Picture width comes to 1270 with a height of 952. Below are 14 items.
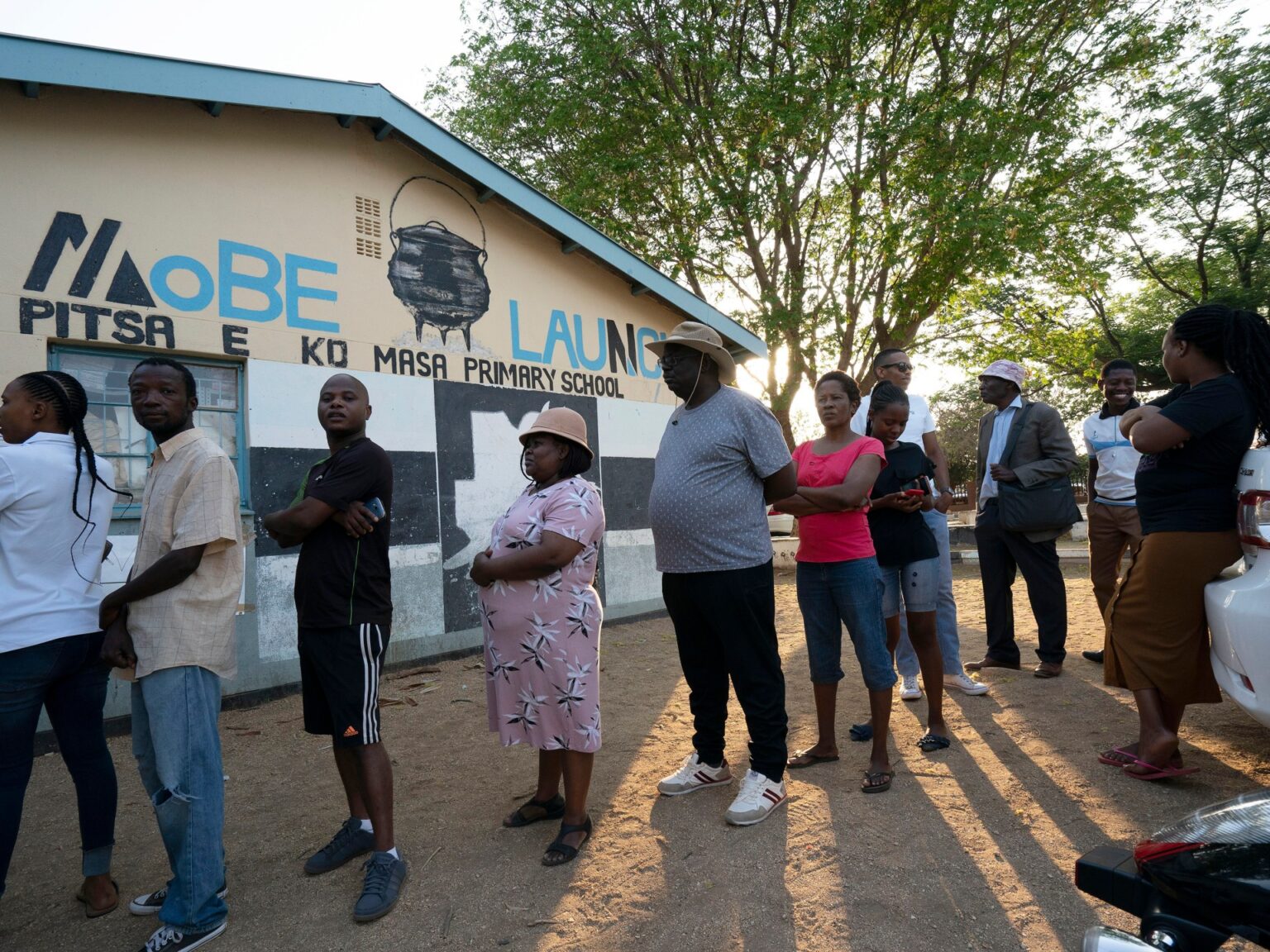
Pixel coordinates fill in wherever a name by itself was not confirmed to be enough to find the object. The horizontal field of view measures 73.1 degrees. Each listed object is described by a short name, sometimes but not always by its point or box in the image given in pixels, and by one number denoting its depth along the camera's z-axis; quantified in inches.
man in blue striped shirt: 235.6
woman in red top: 156.8
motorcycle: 53.3
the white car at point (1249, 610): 120.3
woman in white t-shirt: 113.0
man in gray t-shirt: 144.0
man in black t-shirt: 122.5
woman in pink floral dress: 132.9
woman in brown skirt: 137.6
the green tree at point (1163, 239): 603.2
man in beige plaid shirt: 111.0
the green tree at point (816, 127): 539.8
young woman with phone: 174.4
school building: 223.1
